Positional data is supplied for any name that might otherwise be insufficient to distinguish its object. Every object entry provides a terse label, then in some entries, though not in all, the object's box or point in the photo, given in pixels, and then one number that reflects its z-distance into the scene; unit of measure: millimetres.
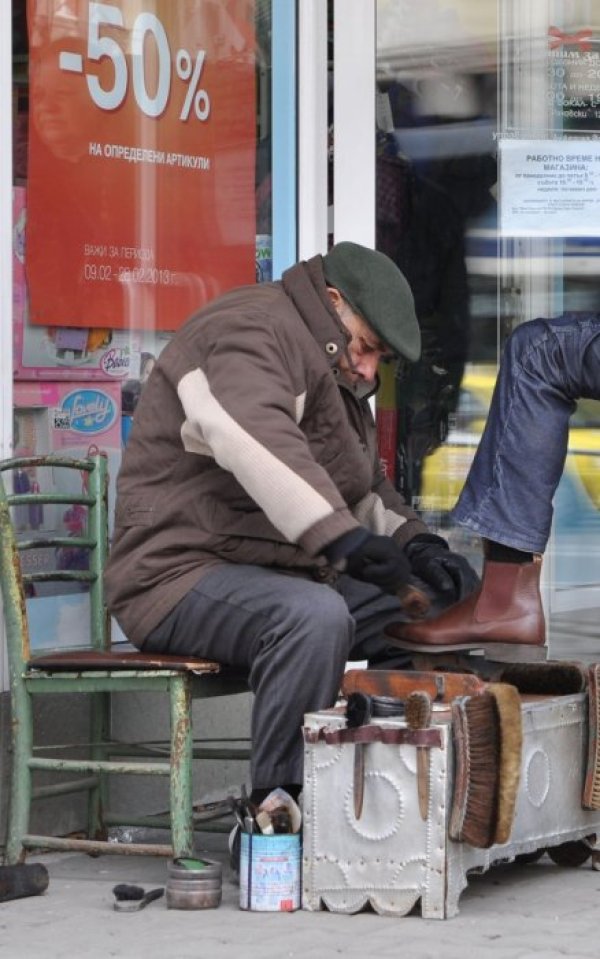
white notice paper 12398
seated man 8391
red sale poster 10719
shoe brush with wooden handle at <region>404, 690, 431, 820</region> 7945
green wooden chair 8867
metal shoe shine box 7977
